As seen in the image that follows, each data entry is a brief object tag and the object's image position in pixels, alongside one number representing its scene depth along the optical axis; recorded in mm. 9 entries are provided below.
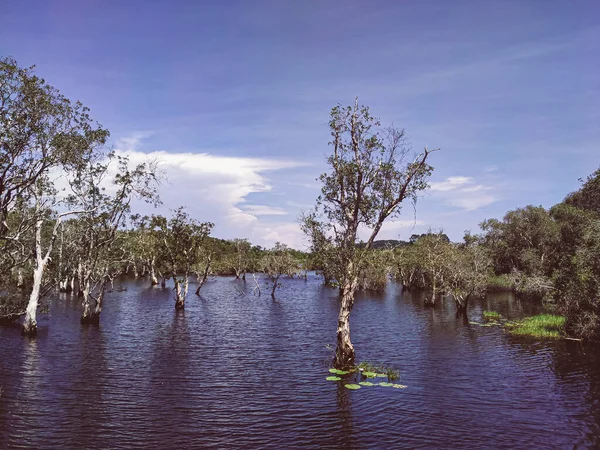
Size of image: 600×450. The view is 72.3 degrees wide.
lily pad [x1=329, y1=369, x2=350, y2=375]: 29245
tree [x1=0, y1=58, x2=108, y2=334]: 24594
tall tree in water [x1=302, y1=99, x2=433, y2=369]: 29734
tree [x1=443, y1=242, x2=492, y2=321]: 63469
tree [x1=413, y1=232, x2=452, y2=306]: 75450
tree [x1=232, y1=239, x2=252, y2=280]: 150125
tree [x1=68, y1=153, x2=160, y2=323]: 47438
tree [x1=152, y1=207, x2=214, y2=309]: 67375
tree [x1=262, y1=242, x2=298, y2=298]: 112994
